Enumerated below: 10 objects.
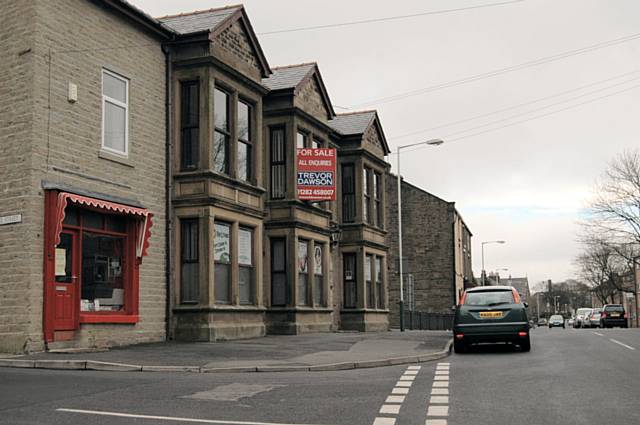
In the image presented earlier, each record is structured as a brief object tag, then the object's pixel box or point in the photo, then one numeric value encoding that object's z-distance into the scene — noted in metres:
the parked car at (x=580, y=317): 66.85
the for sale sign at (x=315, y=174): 26.34
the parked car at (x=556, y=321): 77.75
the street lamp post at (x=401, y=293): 35.19
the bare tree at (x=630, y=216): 62.19
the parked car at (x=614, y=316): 54.84
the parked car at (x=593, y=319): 60.95
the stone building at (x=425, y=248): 52.78
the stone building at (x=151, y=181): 16.61
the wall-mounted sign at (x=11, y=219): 16.33
